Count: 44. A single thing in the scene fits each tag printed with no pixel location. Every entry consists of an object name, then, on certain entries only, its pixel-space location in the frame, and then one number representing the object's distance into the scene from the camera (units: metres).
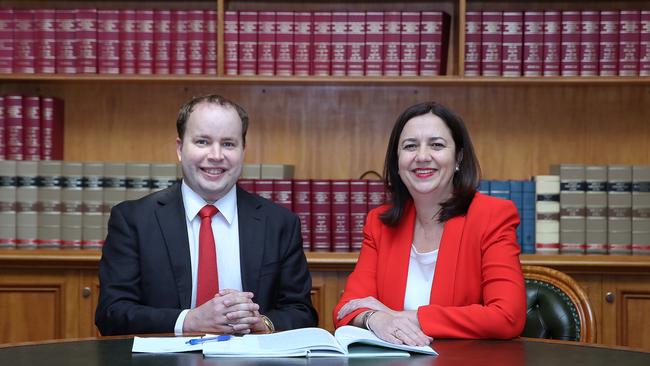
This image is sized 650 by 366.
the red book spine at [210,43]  3.83
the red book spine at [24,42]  3.88
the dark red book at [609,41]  3.77
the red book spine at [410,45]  3.80
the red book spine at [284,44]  3.82
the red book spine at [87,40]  3.85
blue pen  2.02
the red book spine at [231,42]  3.82
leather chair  2.38
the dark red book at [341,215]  3.84
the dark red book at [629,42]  3.77
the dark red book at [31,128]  3.89
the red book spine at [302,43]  3.82
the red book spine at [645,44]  3.76
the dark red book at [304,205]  3.84
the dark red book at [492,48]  3.79
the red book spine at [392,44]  3.80
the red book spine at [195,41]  3.83
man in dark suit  2.54
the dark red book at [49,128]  3.93
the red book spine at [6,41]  3.88
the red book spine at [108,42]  3.85
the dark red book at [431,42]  3.80
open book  1.92
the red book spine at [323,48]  3.82
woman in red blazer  2.38
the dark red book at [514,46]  3.78
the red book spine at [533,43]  3.78
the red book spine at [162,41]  3.84
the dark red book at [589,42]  3.77
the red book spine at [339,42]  3.82
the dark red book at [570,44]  3.77
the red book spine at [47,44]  3.87
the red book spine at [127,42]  3.85
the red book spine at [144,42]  3.85
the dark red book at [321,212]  3.84
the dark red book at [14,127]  3.88
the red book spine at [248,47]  3.82
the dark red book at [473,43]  3.79
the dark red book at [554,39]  3.78
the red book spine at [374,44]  3.80
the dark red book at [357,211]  3.84
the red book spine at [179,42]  3.84
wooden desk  1.85
